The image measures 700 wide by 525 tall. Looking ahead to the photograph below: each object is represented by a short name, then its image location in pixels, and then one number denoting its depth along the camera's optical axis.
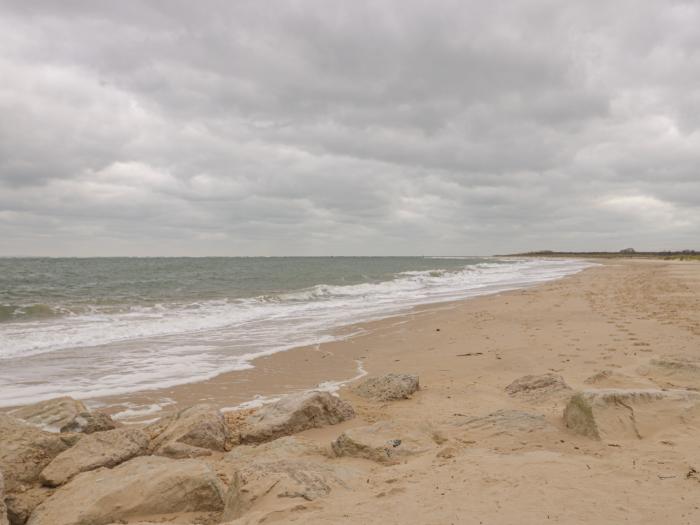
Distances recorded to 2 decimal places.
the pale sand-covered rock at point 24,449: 4.65
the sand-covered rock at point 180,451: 5.05
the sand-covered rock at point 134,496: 3.93
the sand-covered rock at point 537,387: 6.27
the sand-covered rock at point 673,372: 6.45
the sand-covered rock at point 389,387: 6.89
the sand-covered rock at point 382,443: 4.57
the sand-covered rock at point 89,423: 5.72
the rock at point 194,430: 5.25
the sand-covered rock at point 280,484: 3.73
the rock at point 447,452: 4.35
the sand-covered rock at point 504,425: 4.84
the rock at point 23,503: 4.18
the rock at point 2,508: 3.65
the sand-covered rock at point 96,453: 4.62
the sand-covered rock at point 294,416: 5.51
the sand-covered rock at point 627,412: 4.62
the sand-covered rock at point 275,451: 4.80
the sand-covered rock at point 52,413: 5.82
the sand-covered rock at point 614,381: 6.39
